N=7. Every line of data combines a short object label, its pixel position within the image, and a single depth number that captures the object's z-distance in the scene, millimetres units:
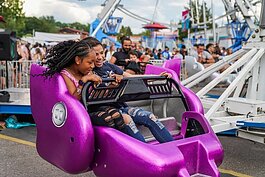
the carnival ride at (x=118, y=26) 10620
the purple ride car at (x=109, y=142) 2664
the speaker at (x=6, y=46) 6875
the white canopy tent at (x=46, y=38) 31291
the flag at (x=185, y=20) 25956
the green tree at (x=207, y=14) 48119
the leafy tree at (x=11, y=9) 34659
